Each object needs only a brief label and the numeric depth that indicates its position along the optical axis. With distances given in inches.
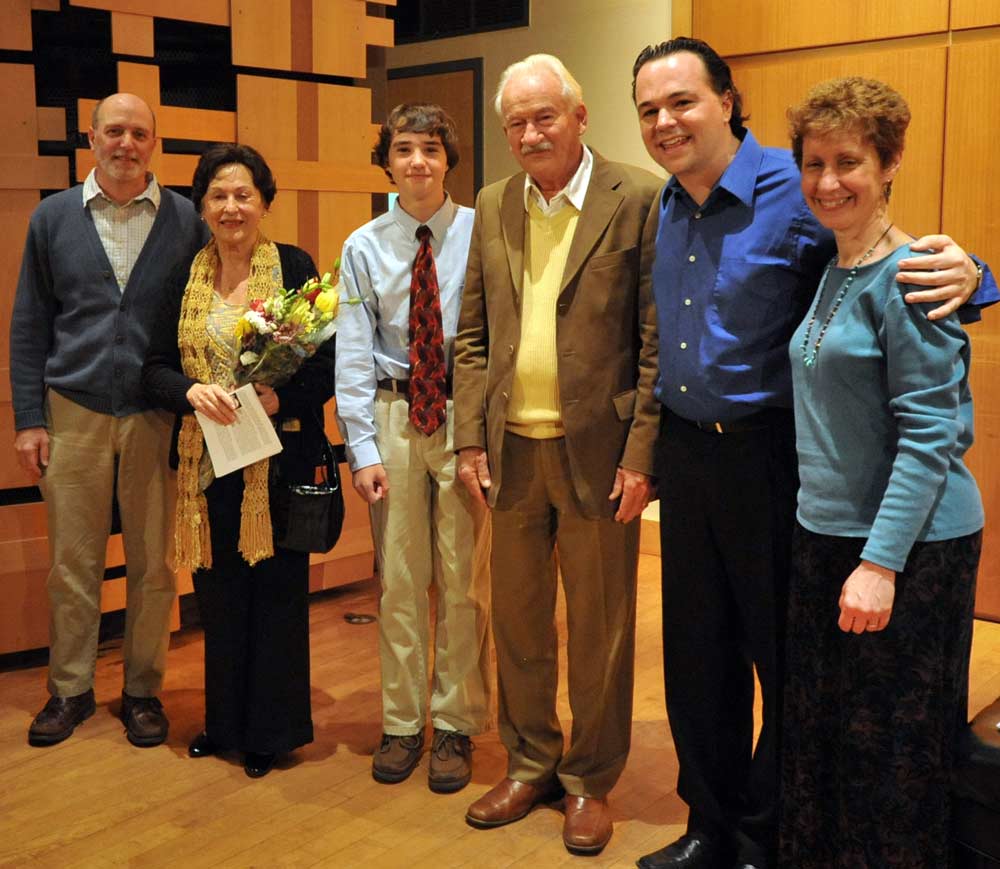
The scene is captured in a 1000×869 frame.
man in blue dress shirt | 97.2
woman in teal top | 82.7
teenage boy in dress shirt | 125.6
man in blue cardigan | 140.1
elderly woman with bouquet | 127.6
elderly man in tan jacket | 109.8
